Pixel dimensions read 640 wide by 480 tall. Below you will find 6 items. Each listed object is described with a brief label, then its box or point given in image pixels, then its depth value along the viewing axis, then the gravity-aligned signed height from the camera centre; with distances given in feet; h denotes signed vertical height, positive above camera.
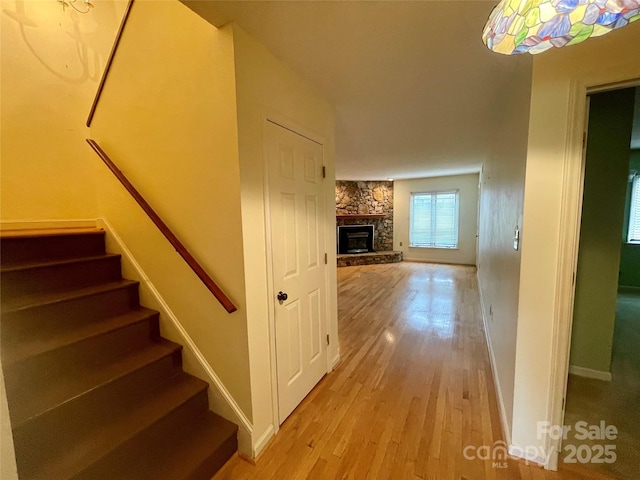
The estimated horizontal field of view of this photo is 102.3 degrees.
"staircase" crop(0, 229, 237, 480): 3.72 -2.70
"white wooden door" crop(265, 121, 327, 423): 5.39 -1.02
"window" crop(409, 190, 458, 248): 23.02 -0.44
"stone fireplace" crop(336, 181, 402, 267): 25.08 -0.21
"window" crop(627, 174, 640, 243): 13.87 -0.07
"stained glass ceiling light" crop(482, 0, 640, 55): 2.15 +1.70
